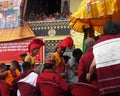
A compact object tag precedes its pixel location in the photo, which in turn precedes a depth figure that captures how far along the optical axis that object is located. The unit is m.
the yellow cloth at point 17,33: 10.33
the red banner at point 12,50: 10.23
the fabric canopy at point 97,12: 4.64
